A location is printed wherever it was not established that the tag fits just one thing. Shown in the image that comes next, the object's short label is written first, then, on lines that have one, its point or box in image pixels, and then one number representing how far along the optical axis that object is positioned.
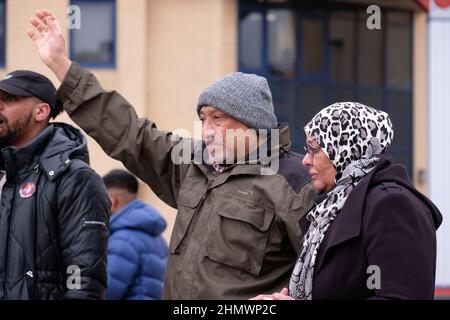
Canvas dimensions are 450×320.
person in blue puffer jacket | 6.14
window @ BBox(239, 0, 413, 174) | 16.70
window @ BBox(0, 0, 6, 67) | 15.84
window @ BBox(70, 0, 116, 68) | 16.09
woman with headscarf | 3.25
